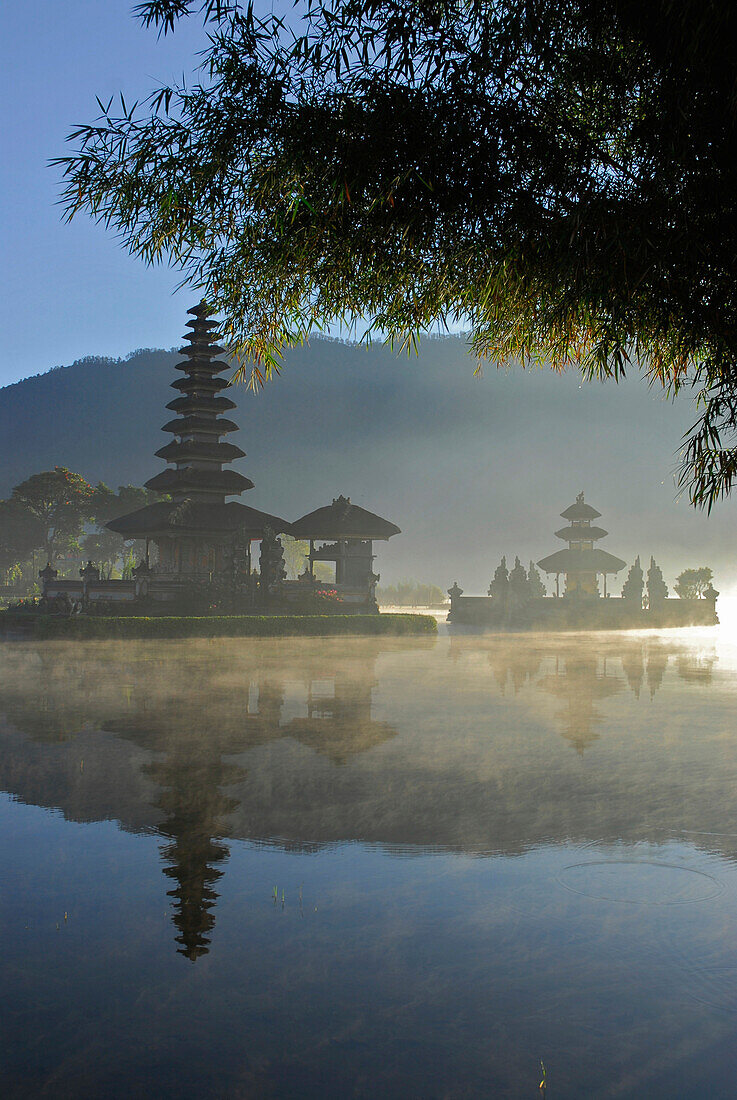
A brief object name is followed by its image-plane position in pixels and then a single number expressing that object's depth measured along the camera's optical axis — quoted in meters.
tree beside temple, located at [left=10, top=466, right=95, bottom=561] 75.38
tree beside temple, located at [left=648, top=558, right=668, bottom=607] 54.88
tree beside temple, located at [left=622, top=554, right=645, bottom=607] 52.62
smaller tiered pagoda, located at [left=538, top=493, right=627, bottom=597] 59.12
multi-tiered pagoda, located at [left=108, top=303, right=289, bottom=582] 45.28
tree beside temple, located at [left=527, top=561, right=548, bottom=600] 57.35
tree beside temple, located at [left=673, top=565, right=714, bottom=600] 72.12
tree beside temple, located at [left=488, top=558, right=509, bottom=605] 51.31
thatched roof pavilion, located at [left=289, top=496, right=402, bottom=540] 46.75
